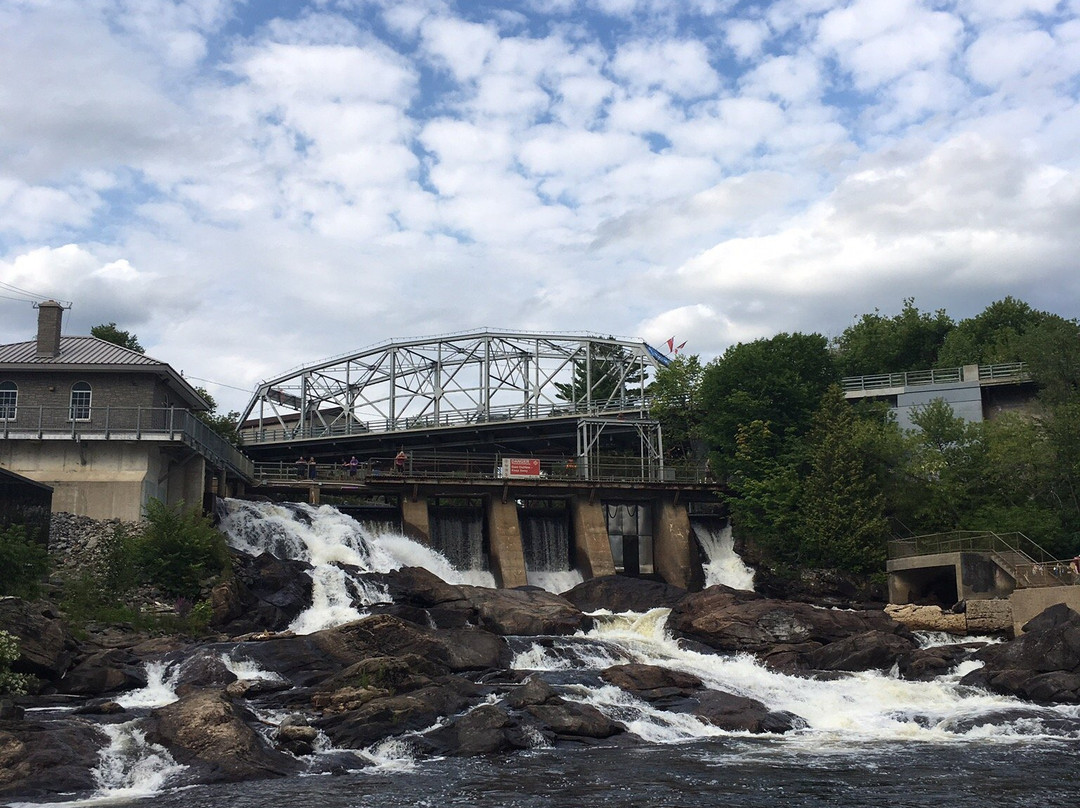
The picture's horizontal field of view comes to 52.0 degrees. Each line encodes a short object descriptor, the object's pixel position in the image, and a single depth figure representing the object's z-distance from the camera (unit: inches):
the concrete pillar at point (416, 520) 2389.3
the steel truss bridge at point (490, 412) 3065.9
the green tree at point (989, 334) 3206.2
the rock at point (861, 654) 1581.0
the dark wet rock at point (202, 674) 1267.2
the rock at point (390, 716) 1112.8
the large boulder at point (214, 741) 992.2
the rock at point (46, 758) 924.3
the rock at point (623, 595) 2095.2
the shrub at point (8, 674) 1128.8
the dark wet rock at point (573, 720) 1186.0
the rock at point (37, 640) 1218.6
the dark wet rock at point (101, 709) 1127.0
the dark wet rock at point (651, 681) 1379.2
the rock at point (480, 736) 1107.9
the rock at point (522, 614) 1729.8
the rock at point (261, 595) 1643.7
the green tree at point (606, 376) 3442.4
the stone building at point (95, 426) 1829.5
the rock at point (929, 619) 1843.0
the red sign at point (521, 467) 2566.4
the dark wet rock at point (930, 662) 1552.7
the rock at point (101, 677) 1237.1
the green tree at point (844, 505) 2213.3
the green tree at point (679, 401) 2869.1
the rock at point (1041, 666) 1400.1
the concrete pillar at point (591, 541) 2461.9
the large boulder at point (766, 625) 1736.0
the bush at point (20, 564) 1434.5
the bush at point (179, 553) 1662.2
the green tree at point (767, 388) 2551.7
